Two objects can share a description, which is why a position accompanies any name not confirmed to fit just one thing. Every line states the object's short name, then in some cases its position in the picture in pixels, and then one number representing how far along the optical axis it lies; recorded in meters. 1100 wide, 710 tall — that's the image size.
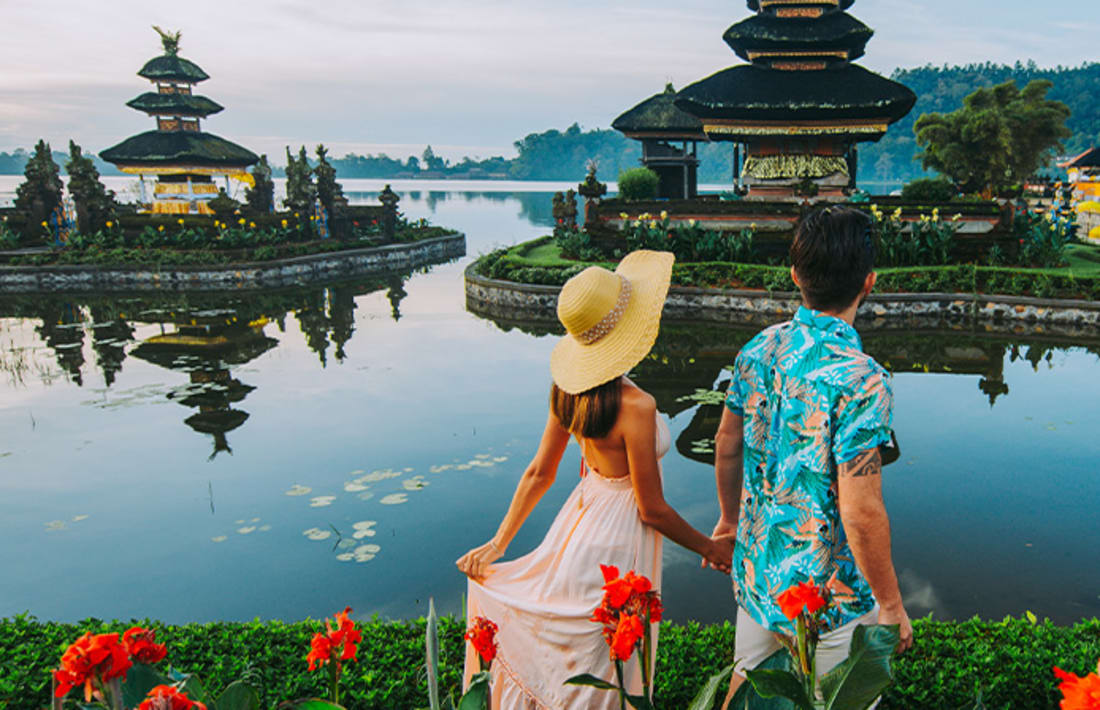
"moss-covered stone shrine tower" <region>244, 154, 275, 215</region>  26.48
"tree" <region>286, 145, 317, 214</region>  25.61
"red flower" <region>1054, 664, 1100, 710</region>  1.11
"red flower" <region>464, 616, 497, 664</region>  2.07
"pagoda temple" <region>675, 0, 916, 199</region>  18.95
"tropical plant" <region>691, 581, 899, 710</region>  1.66
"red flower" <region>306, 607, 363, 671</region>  1.76
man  1.91
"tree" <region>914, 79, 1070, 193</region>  31.16
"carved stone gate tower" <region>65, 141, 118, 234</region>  23.06
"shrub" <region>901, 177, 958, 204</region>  21.39
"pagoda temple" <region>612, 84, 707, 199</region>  27.98
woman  2.34
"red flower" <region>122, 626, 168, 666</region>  1.60
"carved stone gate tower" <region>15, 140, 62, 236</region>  23.91
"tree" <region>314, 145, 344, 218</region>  26.08
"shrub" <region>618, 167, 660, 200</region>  22.86
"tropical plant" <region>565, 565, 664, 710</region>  1.62
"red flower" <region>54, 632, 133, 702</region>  1.34
